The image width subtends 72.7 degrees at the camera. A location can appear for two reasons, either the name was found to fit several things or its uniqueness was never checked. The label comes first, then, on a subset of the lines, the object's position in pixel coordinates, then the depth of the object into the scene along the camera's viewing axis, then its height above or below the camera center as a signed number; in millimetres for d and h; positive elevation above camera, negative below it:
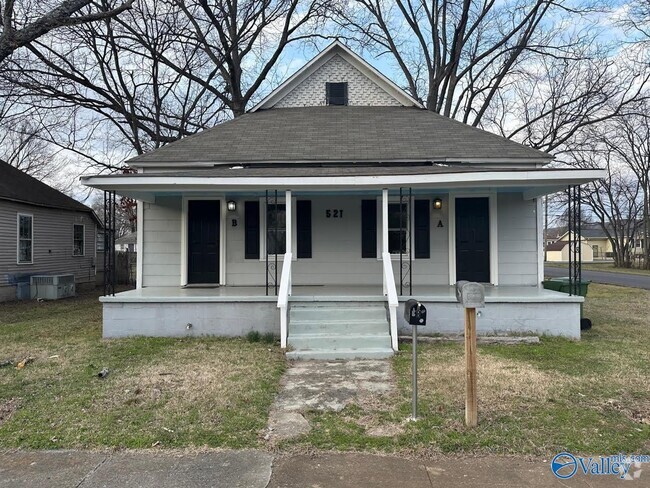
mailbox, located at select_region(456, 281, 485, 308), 3746 -375
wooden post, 3801 -1040
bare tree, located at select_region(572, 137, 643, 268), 38594 +3933
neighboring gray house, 14180 +714
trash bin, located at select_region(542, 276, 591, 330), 8188 -692
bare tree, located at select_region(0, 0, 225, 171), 14820 +6427
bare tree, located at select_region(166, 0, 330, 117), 17062 +8829
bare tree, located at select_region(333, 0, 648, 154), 19141 +8531
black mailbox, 4004 -563
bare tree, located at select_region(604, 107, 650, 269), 32875 +7298
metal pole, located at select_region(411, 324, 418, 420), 3939 -1256
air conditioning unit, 14716 -1097
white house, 7379 +489
